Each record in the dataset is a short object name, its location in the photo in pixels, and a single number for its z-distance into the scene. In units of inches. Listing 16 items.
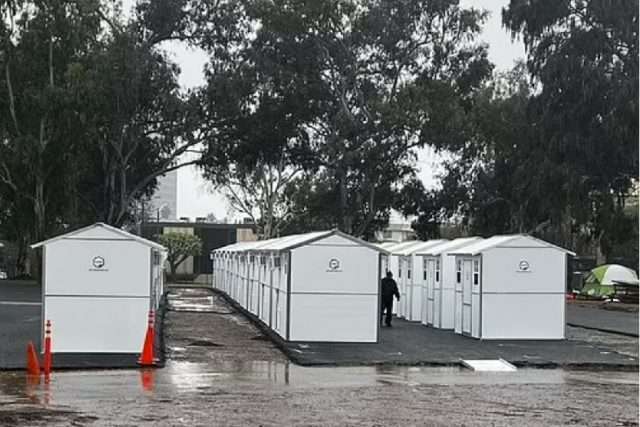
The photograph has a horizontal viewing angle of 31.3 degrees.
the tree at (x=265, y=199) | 3159.2
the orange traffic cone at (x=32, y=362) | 734.5
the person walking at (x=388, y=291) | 1208.8
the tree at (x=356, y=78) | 2219.5
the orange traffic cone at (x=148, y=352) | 792.9
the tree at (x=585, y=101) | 1948.8
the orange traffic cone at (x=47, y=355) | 724.7
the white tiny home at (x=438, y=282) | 1200.2
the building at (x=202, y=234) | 3693.4
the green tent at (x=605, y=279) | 2183.8
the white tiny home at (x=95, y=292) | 870.4
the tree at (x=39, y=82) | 2052.2
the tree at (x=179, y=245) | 3336.6
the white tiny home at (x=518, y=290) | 1085.1
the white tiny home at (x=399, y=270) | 1401.3
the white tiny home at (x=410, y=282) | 1328.7
